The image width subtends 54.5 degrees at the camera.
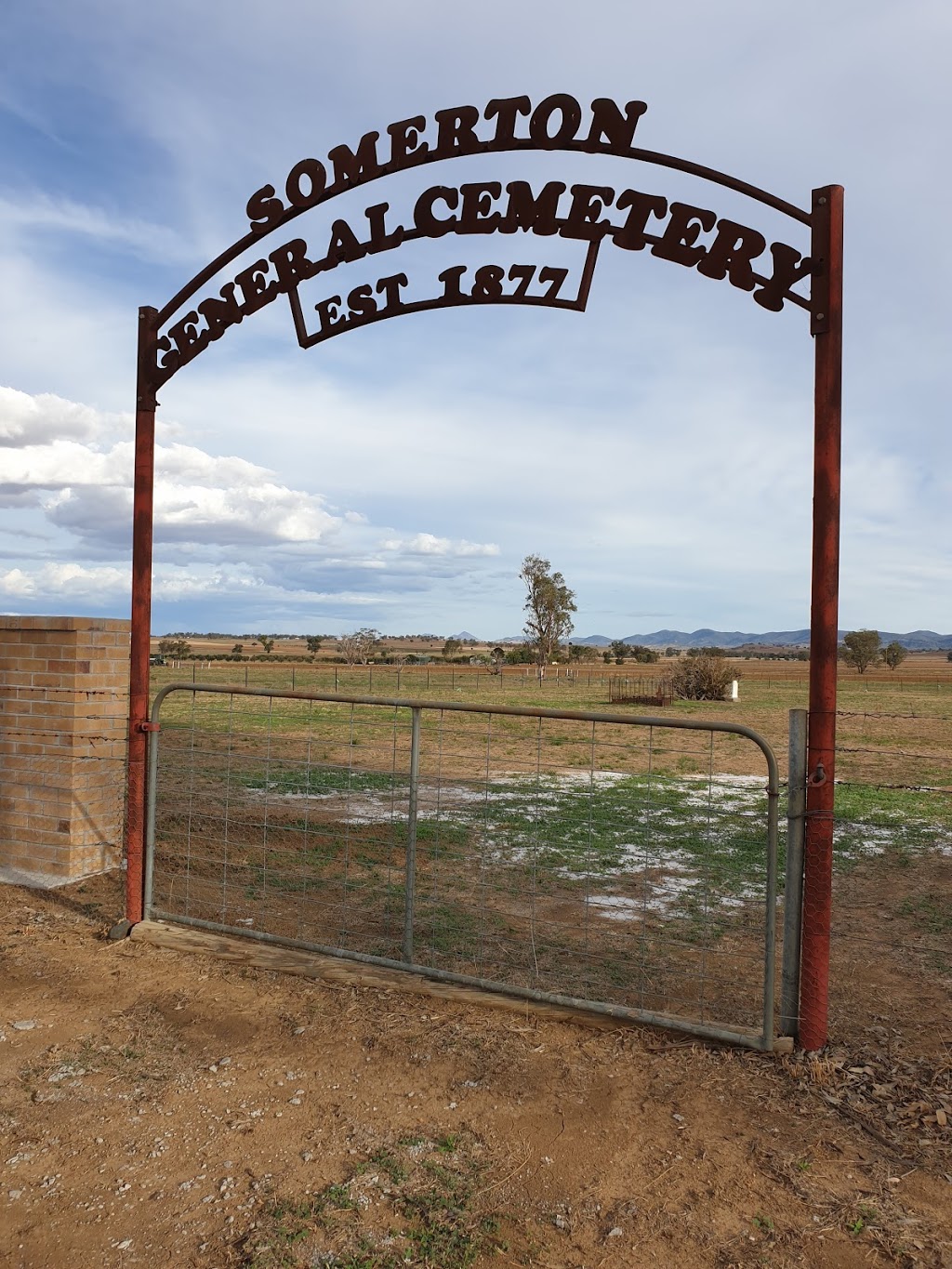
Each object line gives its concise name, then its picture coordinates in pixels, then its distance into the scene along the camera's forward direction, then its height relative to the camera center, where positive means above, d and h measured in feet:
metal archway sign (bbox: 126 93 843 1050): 12.98 +6.20
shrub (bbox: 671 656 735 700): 117.08 -4.21
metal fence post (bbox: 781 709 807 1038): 12.94 -3.39
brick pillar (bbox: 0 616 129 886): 21.31 -2.76
